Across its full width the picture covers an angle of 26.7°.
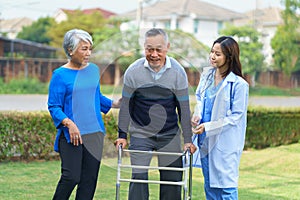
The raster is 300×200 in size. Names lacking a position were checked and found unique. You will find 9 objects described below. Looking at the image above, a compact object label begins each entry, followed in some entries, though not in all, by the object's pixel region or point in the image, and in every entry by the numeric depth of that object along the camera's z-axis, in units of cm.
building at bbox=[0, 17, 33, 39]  6856
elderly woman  445
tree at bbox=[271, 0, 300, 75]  3111
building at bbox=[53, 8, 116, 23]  5878
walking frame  425
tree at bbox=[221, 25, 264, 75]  3362
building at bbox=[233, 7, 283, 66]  4231
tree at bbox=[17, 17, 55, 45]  5047
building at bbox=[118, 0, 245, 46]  4631
